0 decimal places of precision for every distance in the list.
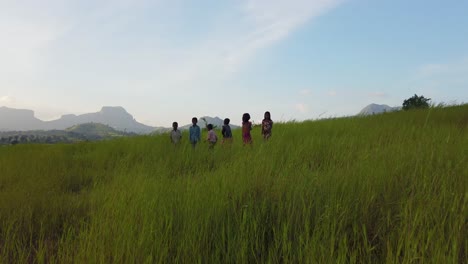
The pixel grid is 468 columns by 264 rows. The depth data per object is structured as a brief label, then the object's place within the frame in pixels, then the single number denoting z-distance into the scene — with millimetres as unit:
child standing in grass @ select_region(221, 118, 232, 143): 8930
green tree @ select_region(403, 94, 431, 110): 23559
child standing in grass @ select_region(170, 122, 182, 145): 9503
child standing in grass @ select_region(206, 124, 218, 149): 8719
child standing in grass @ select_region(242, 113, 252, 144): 8591
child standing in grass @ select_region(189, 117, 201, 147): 9262
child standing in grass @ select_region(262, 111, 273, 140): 8641
